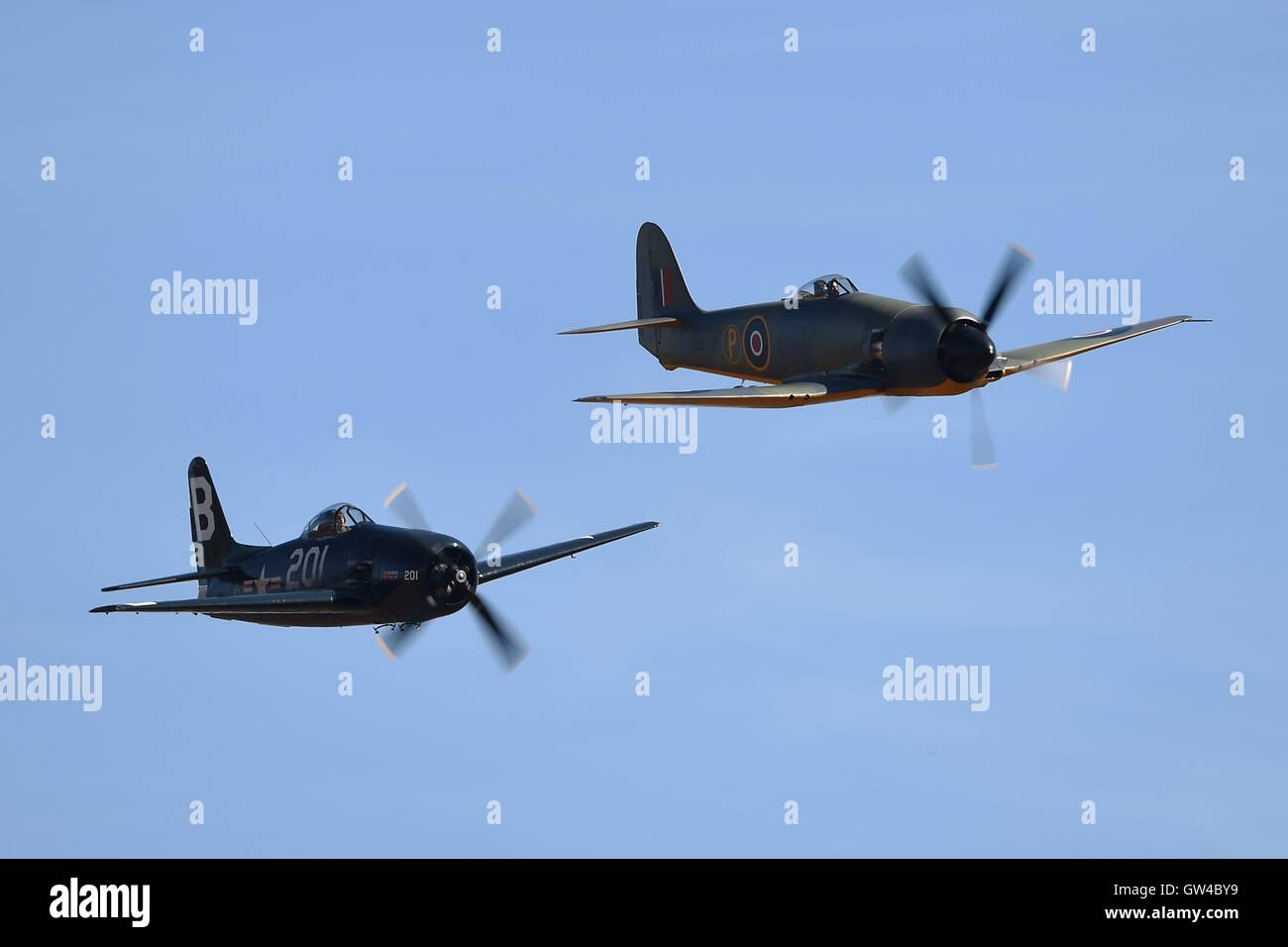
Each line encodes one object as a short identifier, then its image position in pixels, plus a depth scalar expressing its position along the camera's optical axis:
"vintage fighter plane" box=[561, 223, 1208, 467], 47.31
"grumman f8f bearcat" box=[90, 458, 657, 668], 44.53
